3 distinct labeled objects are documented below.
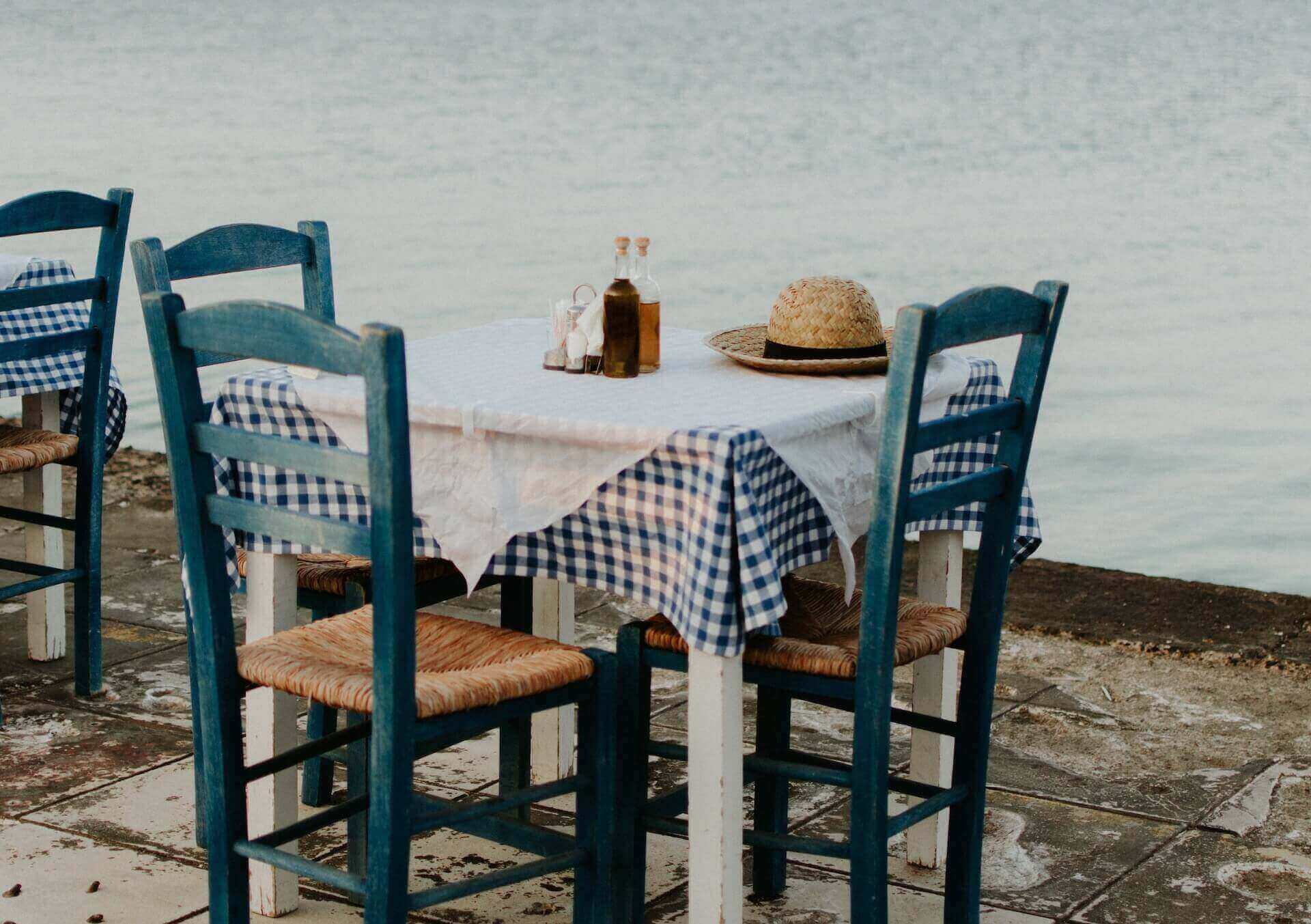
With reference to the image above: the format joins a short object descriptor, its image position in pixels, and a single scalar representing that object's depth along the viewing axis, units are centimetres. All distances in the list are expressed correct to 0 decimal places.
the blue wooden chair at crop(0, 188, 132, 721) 371
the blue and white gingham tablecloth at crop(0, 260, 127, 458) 398
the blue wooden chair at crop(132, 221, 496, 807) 310
